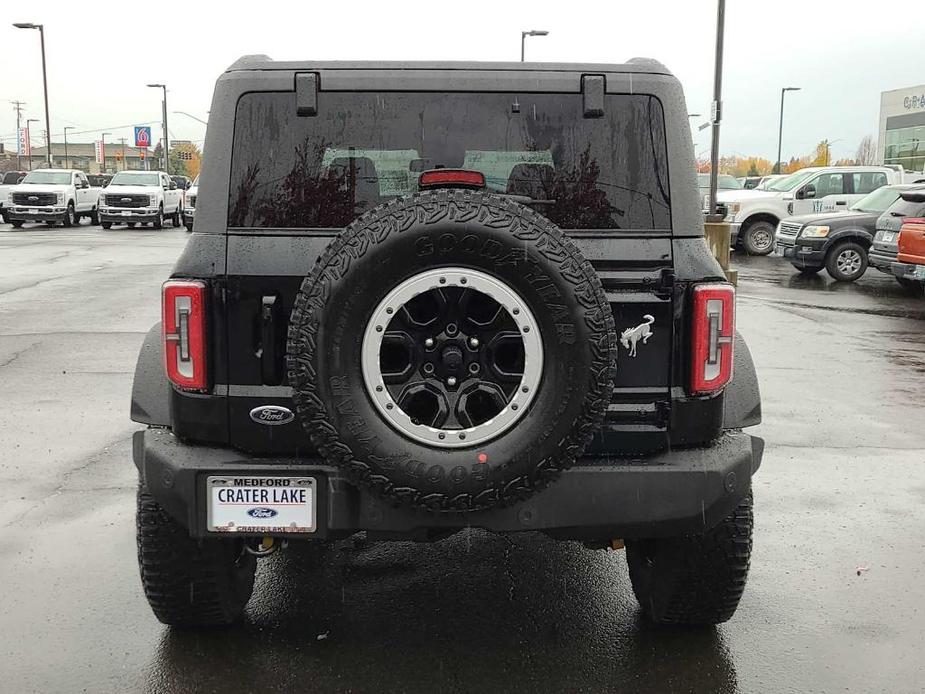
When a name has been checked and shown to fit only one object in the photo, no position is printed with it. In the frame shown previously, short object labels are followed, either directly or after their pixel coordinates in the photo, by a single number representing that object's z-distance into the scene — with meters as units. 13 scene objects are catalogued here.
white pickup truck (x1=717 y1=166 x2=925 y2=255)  21.80
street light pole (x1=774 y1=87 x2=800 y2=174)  67.75
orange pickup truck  13.68
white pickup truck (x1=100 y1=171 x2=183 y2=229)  33.16
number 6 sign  78.06
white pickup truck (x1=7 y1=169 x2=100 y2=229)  32.44
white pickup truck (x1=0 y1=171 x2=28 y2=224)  33.35
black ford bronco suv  2.78
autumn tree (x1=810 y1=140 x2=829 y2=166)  92.82
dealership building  63.41
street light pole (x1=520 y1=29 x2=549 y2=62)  40.84
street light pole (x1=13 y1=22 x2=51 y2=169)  45.38
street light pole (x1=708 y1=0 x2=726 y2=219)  19.52
